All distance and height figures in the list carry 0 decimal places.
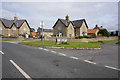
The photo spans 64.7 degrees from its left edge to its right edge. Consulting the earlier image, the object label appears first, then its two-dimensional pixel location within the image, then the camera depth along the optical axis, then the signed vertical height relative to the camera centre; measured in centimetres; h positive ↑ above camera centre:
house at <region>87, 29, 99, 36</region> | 6144 +489
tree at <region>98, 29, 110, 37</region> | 5541 +381
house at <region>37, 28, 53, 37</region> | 7484 +599
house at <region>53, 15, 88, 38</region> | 3912 +463
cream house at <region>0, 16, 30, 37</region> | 4419 +550
